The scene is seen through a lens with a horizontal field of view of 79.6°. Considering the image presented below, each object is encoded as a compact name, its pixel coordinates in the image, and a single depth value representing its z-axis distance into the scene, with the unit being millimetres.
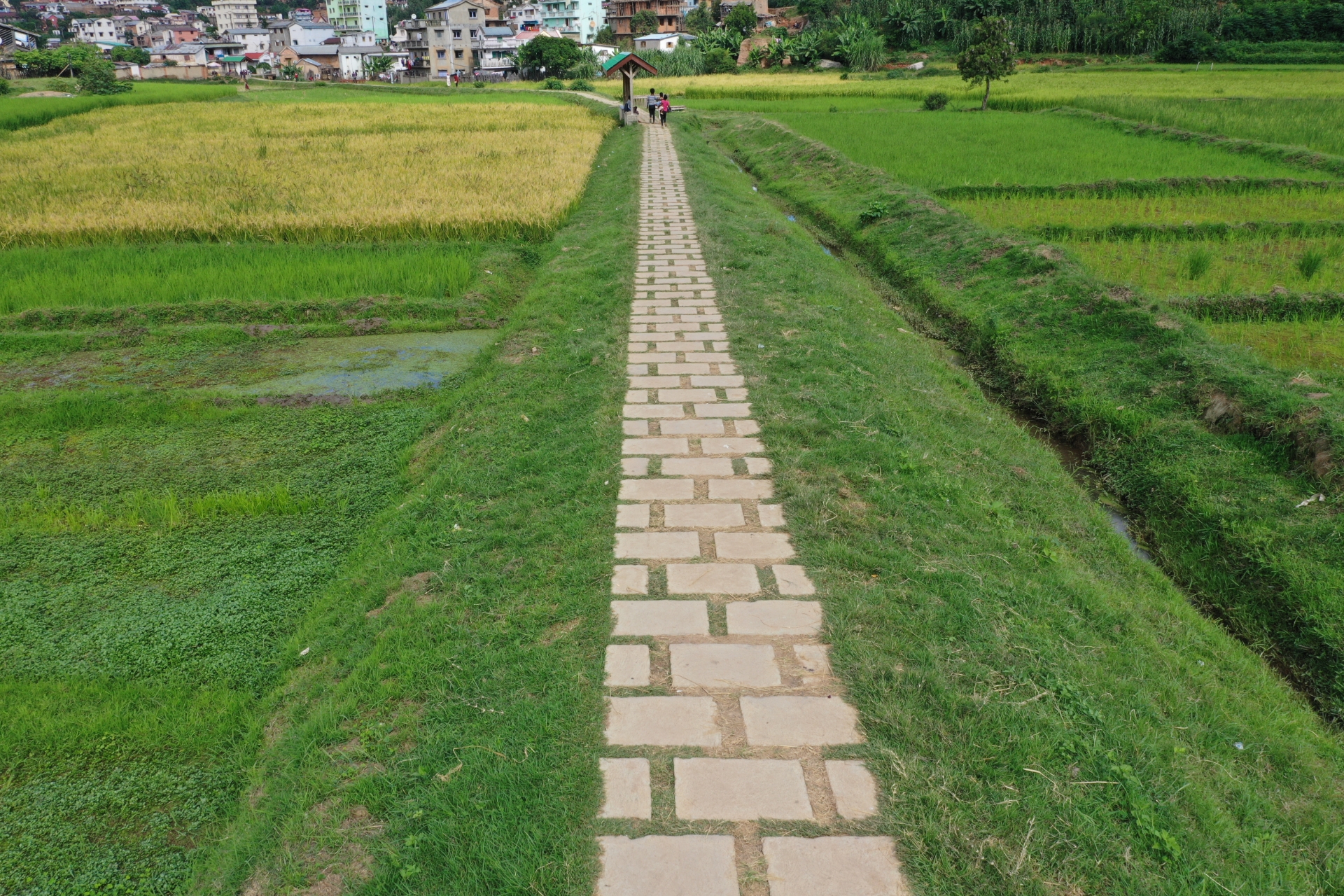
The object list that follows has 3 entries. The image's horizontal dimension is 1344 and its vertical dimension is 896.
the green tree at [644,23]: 78125
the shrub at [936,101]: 28922
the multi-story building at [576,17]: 88875
